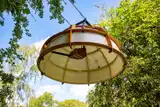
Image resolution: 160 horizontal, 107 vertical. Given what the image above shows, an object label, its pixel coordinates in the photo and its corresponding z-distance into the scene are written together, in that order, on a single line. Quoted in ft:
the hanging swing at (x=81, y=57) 3.56
